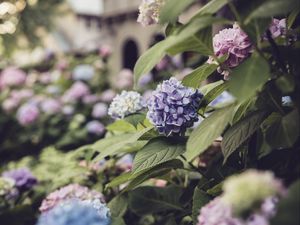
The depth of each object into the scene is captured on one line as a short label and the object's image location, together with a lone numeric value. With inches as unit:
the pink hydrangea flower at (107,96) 206.1
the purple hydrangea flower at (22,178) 100.0
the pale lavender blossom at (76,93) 207.3
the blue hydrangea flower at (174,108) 55.7
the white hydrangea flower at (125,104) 75.8
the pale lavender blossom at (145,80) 203.4
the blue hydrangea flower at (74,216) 38.6
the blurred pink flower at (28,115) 199.2
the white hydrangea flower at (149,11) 59.3
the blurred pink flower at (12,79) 253.9
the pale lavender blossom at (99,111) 191.9
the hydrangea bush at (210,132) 35.5
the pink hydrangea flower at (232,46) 51.2
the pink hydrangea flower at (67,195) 74.5
